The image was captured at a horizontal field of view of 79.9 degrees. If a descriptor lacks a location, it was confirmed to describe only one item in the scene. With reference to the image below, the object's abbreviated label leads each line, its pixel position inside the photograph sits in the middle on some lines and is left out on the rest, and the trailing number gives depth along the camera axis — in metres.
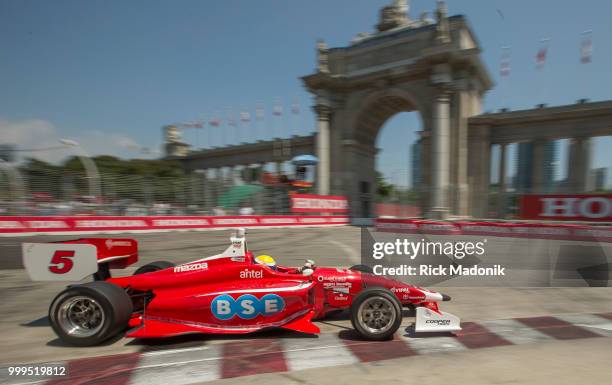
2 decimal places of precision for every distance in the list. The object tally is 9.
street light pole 16.00
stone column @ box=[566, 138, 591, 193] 21.20
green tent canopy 22.08
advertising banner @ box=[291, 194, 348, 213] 23.95
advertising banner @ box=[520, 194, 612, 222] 9.34
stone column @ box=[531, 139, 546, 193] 22.94
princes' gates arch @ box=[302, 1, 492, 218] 23.80
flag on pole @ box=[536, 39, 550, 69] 23.61
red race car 4.09
